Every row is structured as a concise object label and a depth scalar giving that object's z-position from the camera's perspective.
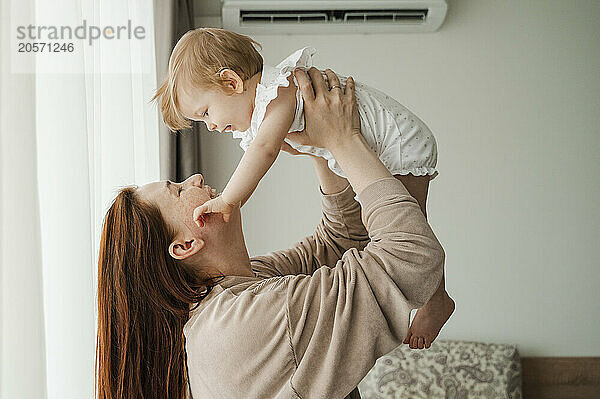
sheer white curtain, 1.42
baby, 1.35
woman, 1.12
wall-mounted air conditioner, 3.10
